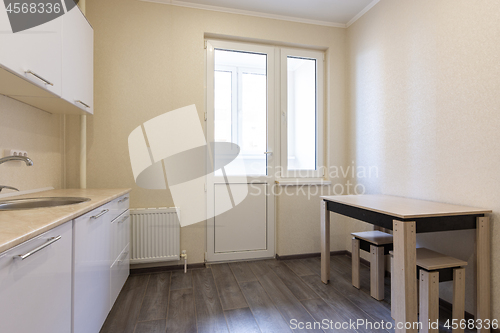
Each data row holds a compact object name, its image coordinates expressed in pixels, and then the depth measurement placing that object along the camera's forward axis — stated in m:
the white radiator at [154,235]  2.64
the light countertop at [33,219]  0.86
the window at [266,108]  3.03
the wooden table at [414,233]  1.61
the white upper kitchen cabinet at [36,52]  1.24
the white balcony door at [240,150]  2.99
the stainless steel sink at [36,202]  1.58
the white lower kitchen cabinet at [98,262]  1.35
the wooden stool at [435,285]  1.66
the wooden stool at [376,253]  2.18
